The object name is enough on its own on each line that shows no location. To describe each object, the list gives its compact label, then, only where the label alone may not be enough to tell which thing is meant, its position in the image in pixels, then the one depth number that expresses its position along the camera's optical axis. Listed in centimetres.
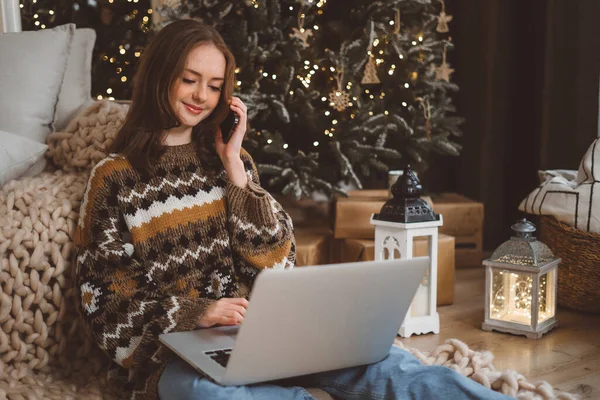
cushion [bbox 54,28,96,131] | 204
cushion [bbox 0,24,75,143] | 197
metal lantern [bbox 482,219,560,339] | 221
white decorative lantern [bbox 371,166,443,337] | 219
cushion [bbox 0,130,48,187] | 167
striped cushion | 234
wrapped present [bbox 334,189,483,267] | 258
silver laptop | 104
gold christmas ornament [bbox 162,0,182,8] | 266
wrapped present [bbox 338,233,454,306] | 251
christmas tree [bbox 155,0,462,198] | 262
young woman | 131
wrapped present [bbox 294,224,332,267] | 255
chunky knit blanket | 140
